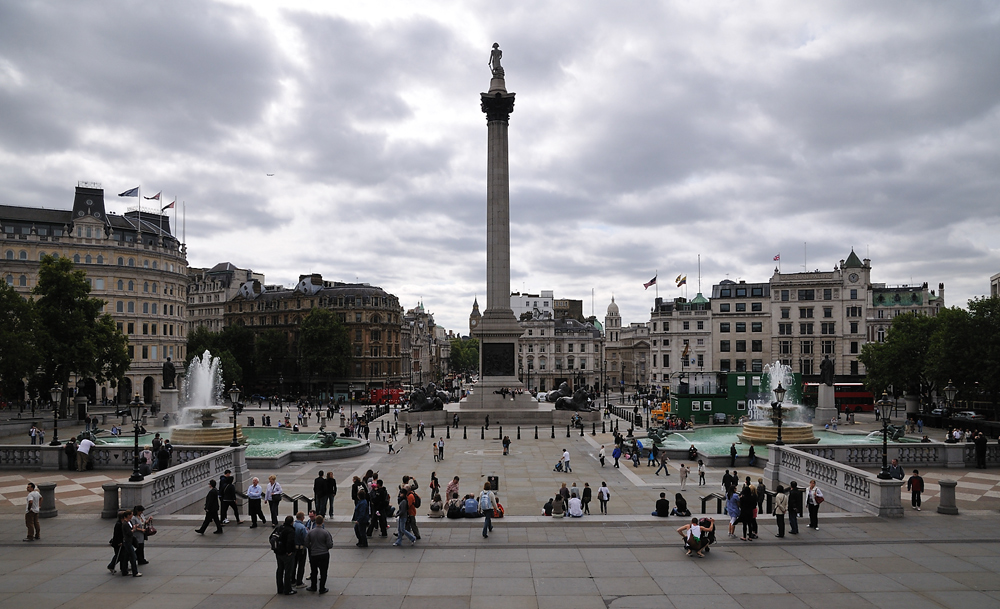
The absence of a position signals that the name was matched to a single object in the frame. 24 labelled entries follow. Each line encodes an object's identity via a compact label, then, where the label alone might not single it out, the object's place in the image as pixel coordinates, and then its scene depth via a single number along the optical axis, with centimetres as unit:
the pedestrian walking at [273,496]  1877
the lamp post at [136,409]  2291
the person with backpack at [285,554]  1324
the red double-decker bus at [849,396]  6481
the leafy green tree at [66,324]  5259
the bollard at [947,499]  1991
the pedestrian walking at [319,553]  1344
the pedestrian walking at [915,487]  2047
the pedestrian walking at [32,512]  1698
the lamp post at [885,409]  2132
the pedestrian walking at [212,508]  1791
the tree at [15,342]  4509
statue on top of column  6681
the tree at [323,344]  8994
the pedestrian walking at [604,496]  2142
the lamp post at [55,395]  3807
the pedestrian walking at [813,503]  1811
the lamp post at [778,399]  2834
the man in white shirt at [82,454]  2767
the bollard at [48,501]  1943
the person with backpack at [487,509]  1783
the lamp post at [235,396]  2997
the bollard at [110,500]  1941
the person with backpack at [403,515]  1695
